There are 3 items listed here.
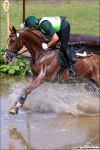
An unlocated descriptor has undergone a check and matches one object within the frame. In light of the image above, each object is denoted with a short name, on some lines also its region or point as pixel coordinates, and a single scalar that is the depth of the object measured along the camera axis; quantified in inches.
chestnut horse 616.1
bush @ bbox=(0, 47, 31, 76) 889.5
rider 600.4
